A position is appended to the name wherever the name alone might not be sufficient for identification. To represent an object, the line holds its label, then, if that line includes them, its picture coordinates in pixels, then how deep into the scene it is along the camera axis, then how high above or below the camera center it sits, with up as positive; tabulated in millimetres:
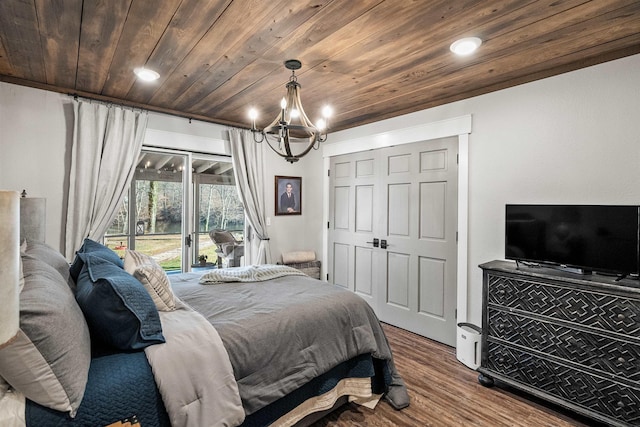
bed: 1127 -644
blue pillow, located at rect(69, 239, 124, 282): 2049 -293
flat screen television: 2121 -140
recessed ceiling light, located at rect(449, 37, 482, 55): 2133 +1146
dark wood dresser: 2000 -836
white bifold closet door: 3455 -199
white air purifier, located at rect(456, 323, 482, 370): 2887 -1163
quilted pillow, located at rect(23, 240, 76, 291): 1811 -270
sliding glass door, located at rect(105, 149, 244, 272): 3666 +29
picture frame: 4743 +270
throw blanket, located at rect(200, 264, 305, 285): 2695 -526
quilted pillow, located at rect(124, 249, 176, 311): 1849 -412
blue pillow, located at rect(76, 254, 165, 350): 1464 -469
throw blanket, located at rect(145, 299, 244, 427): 1413 -746
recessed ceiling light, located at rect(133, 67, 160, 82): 2615 +1132
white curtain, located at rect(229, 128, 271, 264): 4246 +413
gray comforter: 1720 -700
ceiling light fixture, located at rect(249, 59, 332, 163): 2191 +673
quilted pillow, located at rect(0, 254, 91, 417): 1058 -487
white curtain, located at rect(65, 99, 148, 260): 3123 +468
